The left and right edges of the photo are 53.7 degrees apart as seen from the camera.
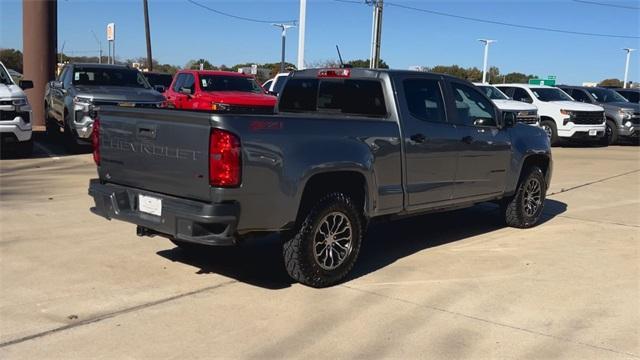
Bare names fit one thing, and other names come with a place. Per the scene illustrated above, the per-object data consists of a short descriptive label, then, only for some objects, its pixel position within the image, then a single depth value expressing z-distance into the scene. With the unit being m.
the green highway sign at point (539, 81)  41.47
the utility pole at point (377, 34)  27.16
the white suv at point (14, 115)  11.64
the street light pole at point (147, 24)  35.53
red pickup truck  14.23
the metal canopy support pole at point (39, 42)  17.89
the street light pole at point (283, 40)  37.66
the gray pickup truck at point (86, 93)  12.70
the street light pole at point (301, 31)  24.41
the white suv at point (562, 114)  18.83
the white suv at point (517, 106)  17.54
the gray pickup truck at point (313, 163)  4.46
